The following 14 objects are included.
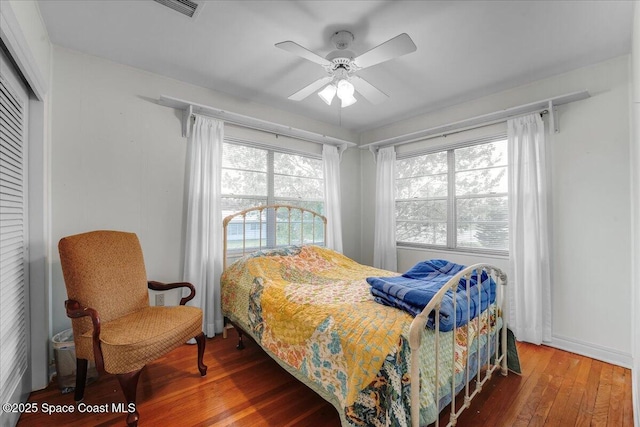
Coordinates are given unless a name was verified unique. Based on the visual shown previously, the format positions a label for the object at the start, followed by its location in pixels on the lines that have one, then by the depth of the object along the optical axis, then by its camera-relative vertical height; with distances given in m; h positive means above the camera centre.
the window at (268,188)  3.12 +0.36
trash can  1.94 -0.99
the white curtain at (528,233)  2.63 -0.17
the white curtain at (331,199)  3.76 +0.25
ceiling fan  1.74 +1.05
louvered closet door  1.56 -0.13
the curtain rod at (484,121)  2.53 +1.01
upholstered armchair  1.65 -0.66
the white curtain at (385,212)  3.83 +0.06
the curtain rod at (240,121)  2.66 +1.04
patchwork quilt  1.27 -0.68
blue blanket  1.50 -0.44
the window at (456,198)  3.06 +0.21
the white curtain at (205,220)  2.73 -0.02
